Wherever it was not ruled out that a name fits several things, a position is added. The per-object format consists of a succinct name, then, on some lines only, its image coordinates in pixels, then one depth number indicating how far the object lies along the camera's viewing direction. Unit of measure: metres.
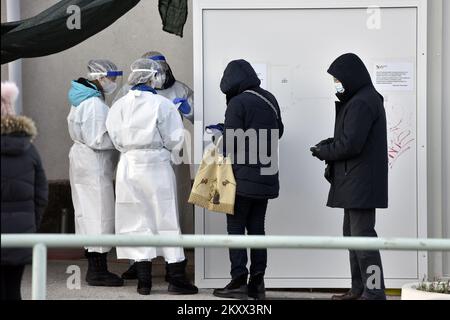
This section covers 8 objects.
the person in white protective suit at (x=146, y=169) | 15.07
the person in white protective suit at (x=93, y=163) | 15.71
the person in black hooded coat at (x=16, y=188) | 10.29
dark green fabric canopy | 13.84
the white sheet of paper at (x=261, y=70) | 15.53
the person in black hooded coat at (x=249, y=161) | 14.50
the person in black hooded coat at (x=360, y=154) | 13.66
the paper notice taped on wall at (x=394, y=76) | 15.46
